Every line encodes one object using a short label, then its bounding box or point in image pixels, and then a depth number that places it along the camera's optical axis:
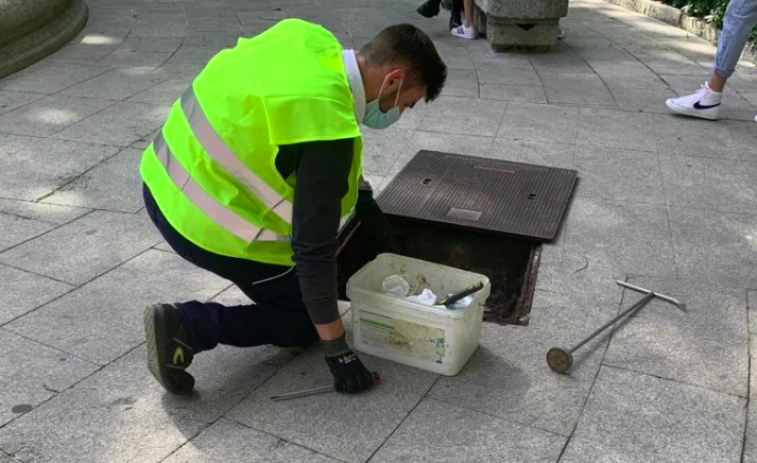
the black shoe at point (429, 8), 7.57
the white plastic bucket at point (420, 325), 2.50
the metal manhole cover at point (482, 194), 3.64
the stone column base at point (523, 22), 6.41
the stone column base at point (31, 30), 6.14
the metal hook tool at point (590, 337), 2.52
